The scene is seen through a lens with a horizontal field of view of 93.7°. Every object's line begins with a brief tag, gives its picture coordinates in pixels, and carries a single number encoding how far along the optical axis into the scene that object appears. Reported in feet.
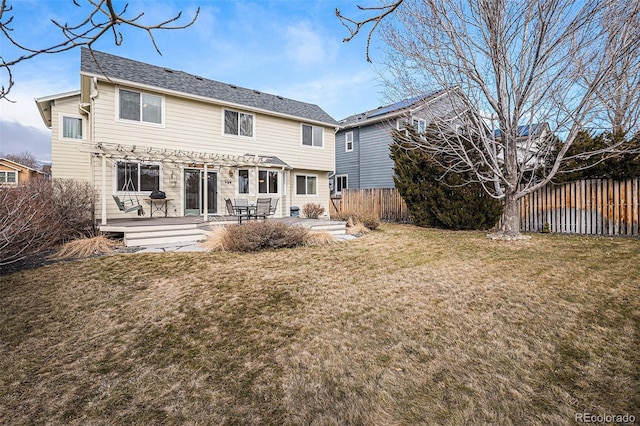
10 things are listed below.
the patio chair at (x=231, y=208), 35.49
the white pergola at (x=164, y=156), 28.99
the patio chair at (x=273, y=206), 37.14
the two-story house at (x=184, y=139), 33.94
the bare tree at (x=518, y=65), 22.54
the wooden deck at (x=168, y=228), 26.81
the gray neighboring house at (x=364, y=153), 60.34
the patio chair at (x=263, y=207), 35.47
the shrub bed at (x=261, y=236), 23.66
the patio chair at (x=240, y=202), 37.73
